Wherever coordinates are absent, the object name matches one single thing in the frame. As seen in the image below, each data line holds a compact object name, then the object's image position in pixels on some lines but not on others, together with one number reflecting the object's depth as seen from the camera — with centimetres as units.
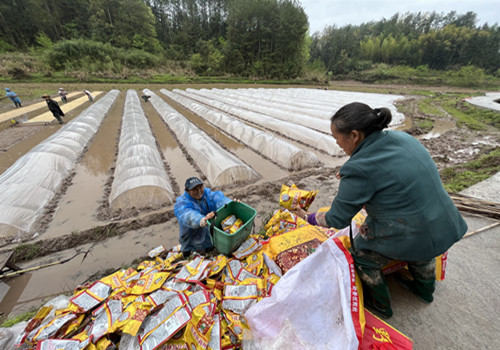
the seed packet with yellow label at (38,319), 183
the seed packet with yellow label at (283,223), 287
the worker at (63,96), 1532
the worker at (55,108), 953
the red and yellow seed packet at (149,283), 214
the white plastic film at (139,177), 461
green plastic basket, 225
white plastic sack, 140
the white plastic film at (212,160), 556
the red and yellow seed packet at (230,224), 253
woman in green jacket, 127
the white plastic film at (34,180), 377
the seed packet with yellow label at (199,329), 162
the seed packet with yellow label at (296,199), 252
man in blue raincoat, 243
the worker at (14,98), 1308
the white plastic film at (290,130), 765
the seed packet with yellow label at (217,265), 232
